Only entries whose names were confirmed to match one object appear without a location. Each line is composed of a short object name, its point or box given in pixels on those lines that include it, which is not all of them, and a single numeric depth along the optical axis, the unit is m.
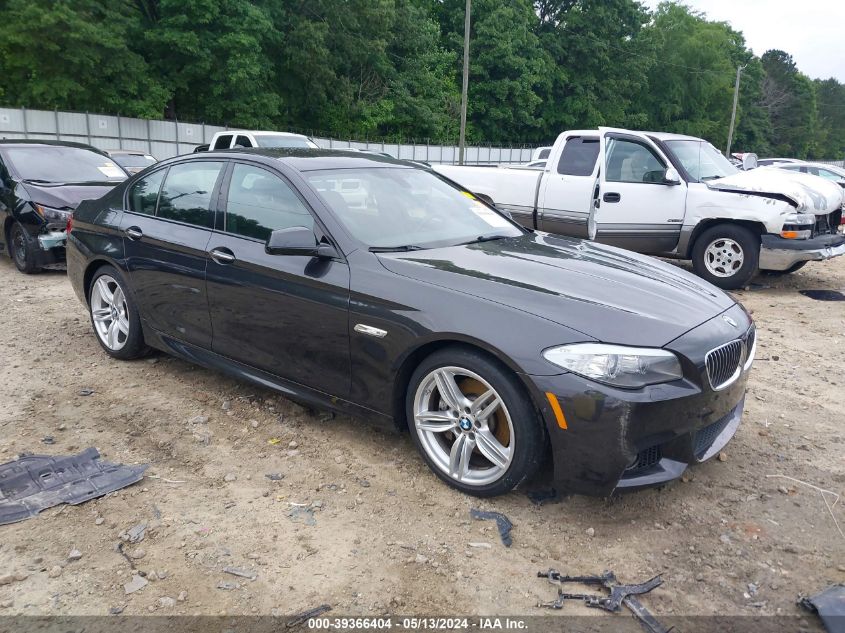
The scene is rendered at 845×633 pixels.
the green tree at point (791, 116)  94.81
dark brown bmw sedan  2.97
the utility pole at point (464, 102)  26.39
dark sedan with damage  8.17
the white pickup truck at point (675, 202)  8.20
